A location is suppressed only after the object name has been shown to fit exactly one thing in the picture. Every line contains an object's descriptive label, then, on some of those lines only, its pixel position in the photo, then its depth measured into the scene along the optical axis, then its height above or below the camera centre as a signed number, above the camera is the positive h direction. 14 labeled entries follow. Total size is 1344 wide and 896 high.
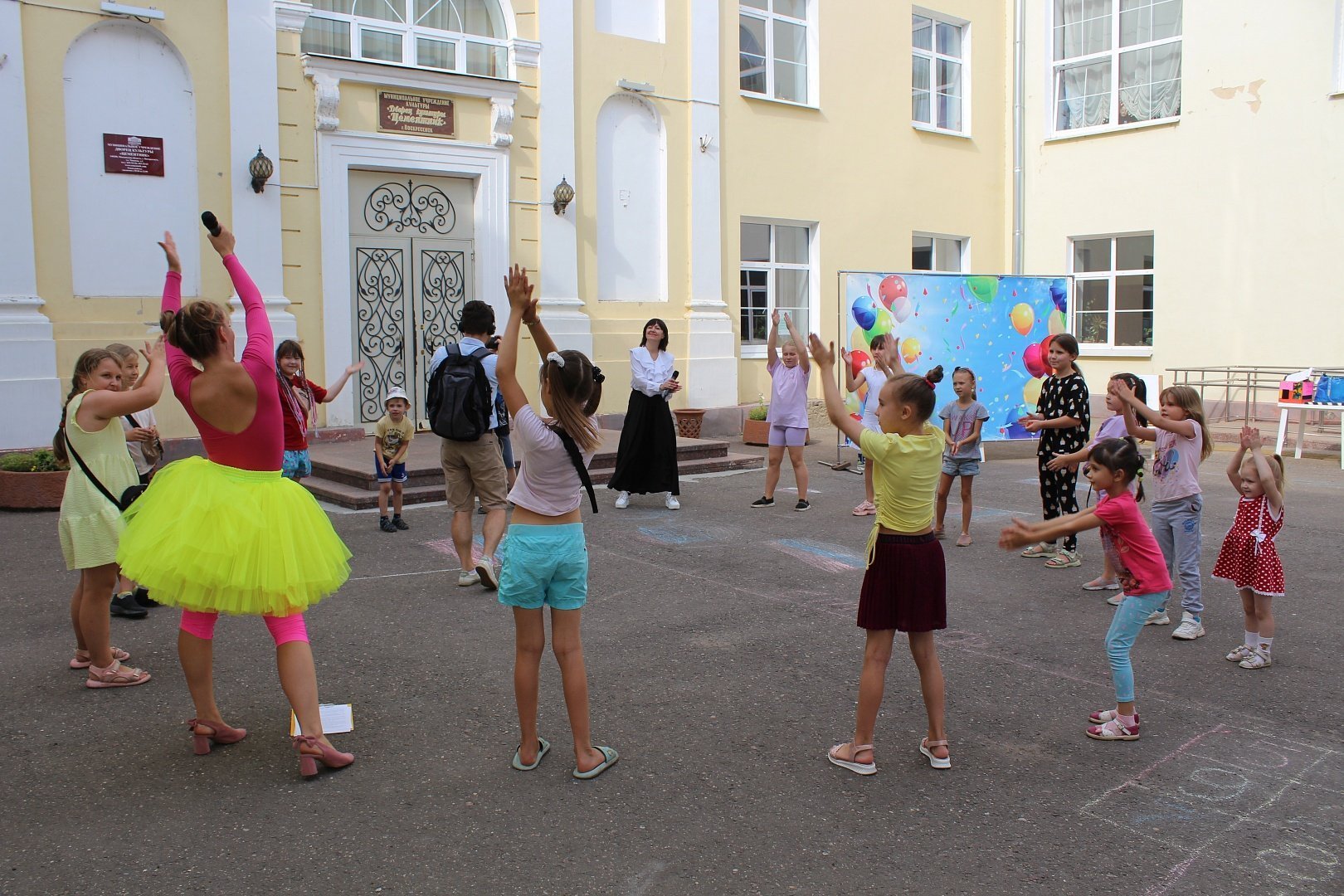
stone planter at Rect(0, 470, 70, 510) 9.73 -1.21
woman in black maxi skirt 10.01 -0.75
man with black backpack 7.04 -0.53
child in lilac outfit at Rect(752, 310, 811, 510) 10.12 -0.65
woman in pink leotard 4.04 -0.65
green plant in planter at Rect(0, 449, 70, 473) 9.91 -1.00
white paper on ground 4.64 -1.57
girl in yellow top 4.28 -0.83
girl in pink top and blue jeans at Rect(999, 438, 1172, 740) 4.66 -0.96
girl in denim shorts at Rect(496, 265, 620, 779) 4.11 -0.68
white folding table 13.38 -0.93
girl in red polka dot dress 5.57 -1.05
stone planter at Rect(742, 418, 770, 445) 14.98 -1.16
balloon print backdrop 13.48 +0.24
